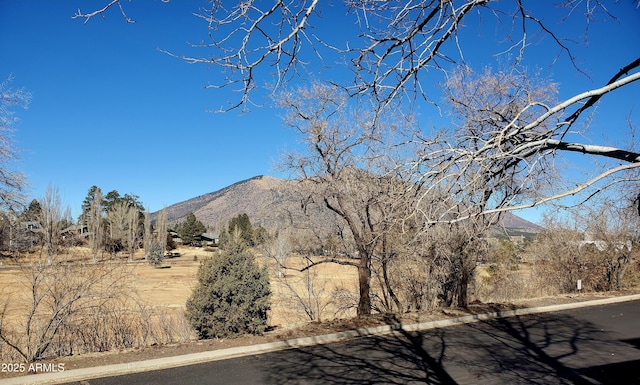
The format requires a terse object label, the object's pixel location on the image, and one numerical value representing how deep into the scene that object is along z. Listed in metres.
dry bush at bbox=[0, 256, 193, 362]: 8.26
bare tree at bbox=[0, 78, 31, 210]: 12.44
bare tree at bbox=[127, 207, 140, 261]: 65.56
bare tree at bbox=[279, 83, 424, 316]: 12.44
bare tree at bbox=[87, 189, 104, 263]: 44.72
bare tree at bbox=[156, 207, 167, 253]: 75.56
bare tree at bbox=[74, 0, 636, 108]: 2.96
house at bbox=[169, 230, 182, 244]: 101.18
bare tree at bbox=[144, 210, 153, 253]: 68.35
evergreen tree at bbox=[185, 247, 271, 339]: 9.79
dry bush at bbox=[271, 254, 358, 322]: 14.94
